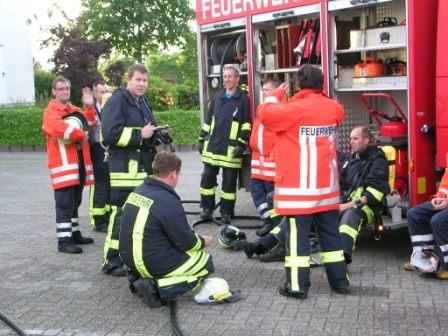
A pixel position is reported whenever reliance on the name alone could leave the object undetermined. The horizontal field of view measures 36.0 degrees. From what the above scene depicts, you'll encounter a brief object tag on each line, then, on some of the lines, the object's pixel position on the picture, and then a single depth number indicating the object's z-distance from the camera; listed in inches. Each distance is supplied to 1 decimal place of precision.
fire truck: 225.3
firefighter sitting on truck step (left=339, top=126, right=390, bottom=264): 229.8
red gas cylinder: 239.8
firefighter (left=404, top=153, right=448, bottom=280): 214.7
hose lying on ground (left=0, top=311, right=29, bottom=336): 181.2
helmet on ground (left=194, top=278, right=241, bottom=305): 200.1
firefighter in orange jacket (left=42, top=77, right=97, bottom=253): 268.8
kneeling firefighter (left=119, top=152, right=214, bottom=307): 195.8
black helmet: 264.2
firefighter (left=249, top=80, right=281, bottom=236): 280.5
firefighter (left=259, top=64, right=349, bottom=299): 198.8
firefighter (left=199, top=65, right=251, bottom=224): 309.4
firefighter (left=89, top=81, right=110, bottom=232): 308.5
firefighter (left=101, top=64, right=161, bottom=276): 231.6
